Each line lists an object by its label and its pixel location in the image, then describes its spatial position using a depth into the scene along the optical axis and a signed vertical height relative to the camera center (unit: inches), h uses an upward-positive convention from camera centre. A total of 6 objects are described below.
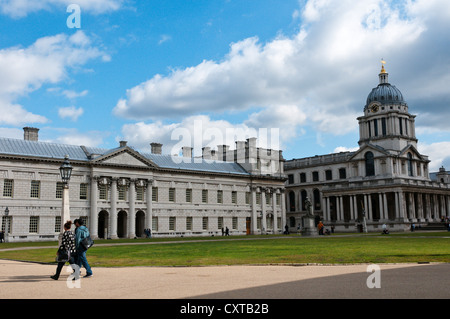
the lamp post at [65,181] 858.1 +97.2
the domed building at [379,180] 3243.1 +359.9
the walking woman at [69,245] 544.7 -15.6
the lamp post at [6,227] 1907.0 +24.7
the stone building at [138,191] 1996.8 +204.4
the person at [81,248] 543.5 -19.2
